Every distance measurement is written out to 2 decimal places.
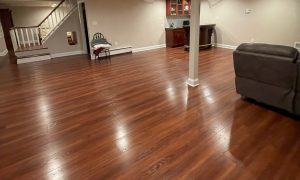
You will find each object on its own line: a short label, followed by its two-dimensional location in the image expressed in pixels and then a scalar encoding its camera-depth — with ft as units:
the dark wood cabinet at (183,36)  23.89
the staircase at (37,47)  21.47
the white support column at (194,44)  11.30
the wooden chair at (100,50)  21.21
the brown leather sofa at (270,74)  8.07
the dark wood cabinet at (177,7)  27.14
